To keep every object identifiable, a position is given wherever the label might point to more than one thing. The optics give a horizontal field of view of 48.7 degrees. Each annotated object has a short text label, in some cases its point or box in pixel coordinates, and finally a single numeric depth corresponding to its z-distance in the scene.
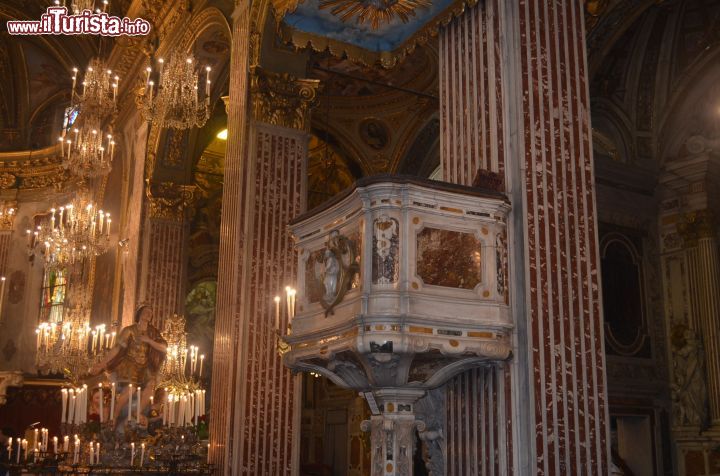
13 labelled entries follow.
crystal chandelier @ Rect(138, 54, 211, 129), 10.74
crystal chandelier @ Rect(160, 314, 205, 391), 12.83
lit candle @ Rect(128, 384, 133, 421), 10.52
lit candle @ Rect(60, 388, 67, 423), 9.99
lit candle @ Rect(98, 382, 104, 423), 10.36
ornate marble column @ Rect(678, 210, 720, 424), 13.23
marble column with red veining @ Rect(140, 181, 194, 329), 15.88
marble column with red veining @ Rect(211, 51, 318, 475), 9.76
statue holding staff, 11.43
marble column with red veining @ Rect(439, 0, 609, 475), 5.87
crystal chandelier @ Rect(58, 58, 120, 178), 12.38
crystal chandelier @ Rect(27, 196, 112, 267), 12.77
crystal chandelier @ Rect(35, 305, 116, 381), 13.29
